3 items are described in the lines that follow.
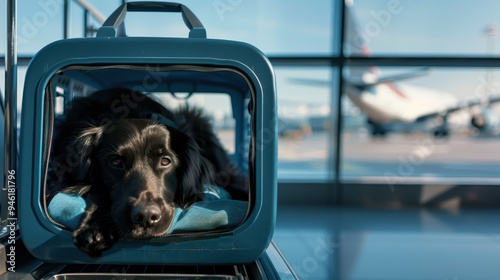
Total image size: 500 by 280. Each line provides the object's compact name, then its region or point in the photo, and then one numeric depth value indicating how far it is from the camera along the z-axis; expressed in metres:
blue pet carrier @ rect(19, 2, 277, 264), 1.11
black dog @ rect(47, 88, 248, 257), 1.14
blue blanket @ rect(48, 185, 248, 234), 1.16
